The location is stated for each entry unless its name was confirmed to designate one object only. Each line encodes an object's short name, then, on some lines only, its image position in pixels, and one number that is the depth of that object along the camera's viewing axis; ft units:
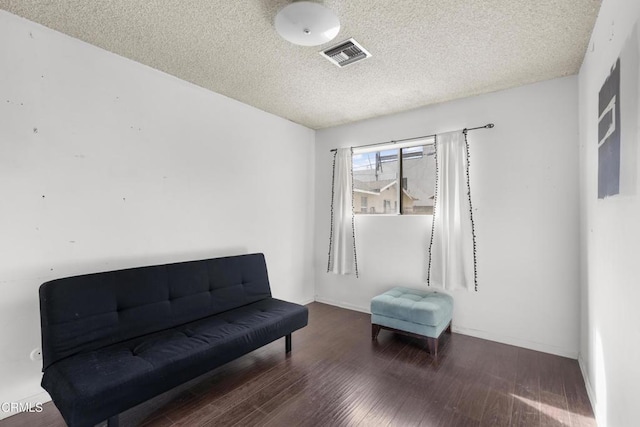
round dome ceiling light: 5.61
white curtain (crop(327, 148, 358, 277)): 13.01
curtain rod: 9.75
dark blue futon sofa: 5.10
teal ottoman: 8.71
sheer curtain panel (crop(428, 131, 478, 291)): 10.07
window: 11.37
